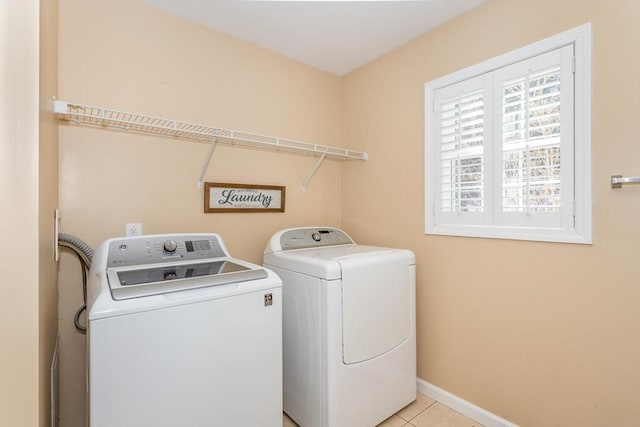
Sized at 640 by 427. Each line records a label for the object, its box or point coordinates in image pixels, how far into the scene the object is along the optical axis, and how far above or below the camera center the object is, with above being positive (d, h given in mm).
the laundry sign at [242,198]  1938 +92
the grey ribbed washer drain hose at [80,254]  1444 -209
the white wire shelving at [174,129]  1490 +470
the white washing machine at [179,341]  969 -469
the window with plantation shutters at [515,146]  1405 +346
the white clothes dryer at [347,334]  1532 -671
